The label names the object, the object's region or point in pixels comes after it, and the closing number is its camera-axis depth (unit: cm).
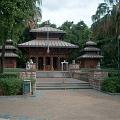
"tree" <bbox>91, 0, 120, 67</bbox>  1558
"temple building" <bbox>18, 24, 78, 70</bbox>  2683
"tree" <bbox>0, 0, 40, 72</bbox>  808
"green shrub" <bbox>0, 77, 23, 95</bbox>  1157
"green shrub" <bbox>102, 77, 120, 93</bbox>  1266
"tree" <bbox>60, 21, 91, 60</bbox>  3411
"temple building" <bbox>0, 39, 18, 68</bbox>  2762
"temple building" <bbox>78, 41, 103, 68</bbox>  2926
